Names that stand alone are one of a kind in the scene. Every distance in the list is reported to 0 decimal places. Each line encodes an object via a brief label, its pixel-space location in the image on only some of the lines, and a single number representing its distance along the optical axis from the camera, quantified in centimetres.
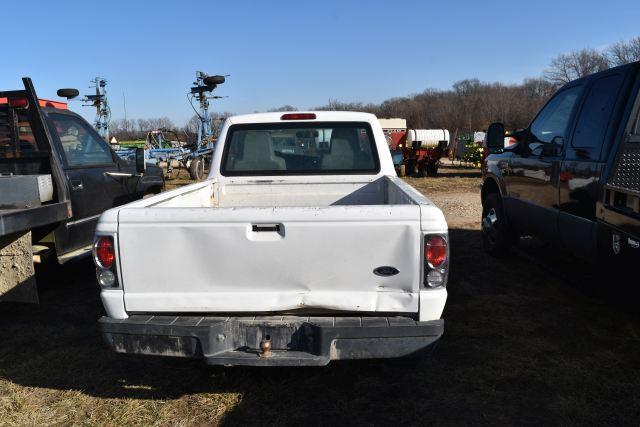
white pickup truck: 270
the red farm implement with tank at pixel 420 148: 2002
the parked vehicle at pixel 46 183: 400
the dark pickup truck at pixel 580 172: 338
